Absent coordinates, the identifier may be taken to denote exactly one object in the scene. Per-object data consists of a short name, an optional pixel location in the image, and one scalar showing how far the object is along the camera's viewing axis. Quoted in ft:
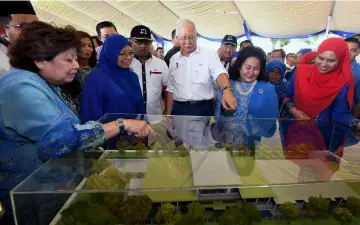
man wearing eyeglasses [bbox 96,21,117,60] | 10.22
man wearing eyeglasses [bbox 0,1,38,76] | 5.43
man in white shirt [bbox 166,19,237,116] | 7.67
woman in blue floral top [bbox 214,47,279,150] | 6.19
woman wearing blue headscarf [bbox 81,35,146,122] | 6.02
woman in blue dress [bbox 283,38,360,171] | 5.62
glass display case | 3.17
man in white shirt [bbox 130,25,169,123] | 8.14
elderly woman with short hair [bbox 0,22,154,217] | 3.34
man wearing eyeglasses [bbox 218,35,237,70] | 11.73
